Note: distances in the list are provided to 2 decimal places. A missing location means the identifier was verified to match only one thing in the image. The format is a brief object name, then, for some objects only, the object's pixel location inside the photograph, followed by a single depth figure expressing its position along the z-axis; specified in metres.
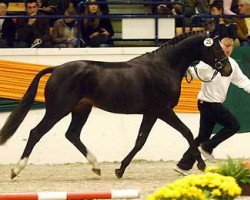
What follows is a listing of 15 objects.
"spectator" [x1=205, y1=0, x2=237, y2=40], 18.47
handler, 16.36
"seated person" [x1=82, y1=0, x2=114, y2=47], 19.25
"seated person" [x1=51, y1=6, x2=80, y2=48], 19.25
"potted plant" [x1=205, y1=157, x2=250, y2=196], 12.66
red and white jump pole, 9.62
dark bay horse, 16.25
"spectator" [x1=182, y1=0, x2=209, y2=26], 20.12
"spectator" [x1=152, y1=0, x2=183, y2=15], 19.58
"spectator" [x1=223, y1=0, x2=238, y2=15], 20.19
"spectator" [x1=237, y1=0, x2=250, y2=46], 20.07
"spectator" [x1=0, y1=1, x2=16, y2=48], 19.25
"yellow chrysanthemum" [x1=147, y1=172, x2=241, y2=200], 10.22
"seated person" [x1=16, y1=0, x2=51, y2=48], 19.14
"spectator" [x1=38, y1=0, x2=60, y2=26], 19.59
